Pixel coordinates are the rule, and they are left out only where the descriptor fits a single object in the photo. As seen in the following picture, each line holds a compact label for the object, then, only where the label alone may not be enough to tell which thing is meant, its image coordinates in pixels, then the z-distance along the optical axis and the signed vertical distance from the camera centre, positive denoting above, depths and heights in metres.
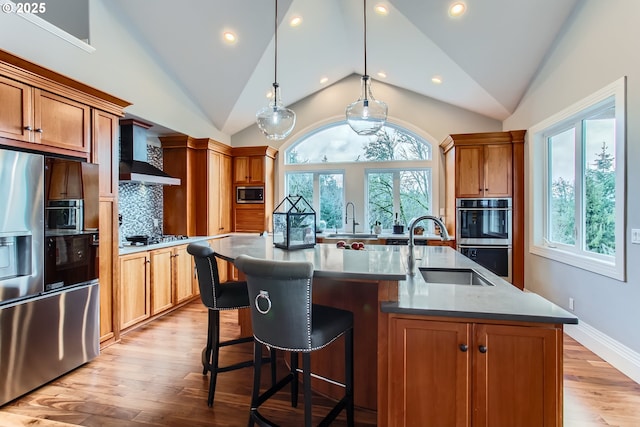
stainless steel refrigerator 2.21 -0.59
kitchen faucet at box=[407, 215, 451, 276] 1.92 -0.16
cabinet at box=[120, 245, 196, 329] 3.42 -0.80
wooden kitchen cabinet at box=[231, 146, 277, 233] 5.80 +0.57
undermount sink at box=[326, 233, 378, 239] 5.31 -0.37
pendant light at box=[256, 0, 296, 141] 2.83 +0.82
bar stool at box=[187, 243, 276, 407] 2.21 -0.58
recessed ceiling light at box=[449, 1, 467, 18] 3.32 +2.08
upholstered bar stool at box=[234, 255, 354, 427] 1.54 -0.50
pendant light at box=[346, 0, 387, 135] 2.65 +0.81
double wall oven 4.56 -0.27
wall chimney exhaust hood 3.82 +0.71
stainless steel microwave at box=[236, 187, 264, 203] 5.82 +0.34
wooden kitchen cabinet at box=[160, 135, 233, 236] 4.95 +0.40
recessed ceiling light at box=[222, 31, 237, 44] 4.04 +2.18
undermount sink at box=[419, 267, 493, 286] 2.35 -0.45
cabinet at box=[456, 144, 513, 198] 4.59 +0.59
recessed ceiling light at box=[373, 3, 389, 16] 3.70 +2.31
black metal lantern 2.35 -0.12
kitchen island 1.42 -0.63
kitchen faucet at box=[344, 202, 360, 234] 5.86 -0.02
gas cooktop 3.95 -0.33
